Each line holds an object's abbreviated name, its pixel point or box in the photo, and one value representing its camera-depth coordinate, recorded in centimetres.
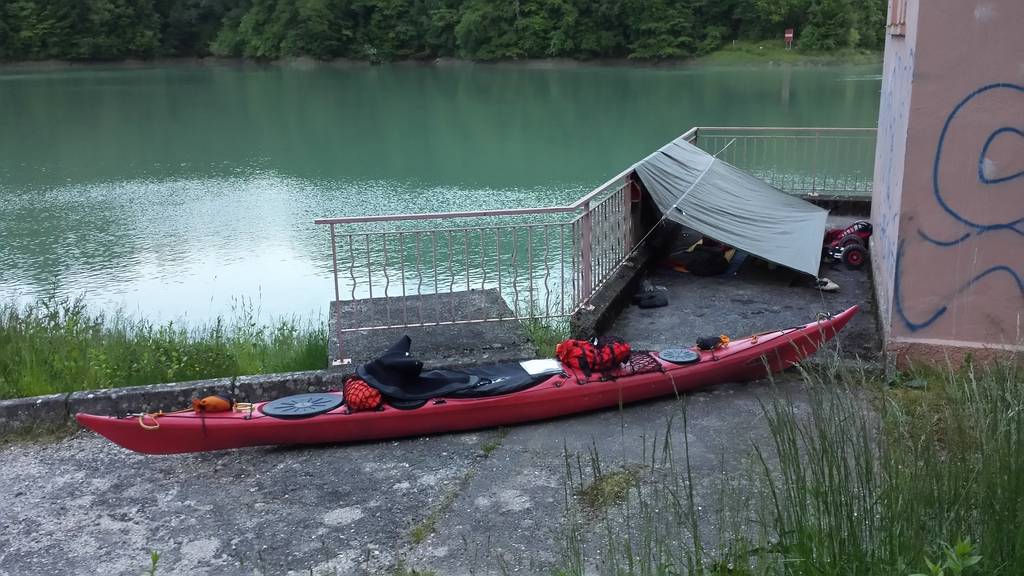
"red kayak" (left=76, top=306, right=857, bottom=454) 479
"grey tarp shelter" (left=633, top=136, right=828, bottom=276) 782
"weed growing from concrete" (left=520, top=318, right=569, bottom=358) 576
